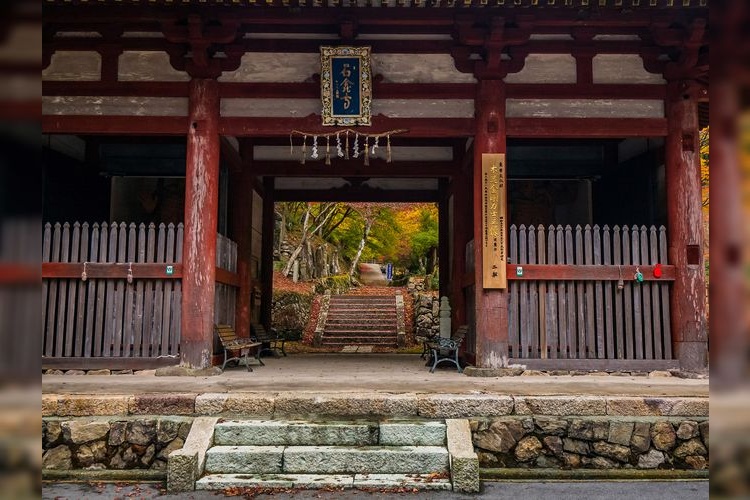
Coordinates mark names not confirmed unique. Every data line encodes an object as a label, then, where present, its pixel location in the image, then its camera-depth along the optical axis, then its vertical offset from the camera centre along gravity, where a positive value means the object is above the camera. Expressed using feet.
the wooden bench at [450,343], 28.55 -2.29
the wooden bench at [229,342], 28.37 -2.32
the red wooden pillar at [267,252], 43.37 +3.61
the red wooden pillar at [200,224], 26.25 +3.47
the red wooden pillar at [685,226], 26.25 +3.55
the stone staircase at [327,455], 16.96 -4.93
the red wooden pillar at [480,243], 26.30 +2.71
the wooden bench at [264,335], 37.29 -2.55
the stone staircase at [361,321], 62.72 -2.75
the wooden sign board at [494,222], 26.40 +3.67
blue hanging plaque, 26.84 +10.24
